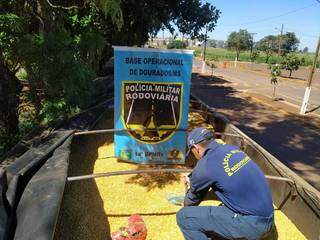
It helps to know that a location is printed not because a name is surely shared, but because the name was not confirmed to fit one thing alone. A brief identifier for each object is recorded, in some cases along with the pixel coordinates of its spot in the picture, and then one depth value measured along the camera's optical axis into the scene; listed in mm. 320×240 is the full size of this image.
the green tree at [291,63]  28834
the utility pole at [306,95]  13119
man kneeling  2536
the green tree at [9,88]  4920
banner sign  4658
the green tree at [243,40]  73897
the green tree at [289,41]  85099
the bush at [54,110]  5626
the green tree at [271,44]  77131
